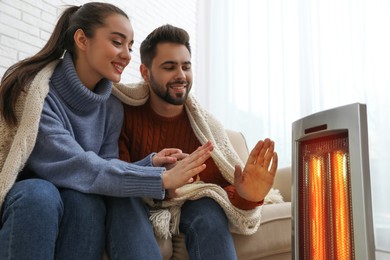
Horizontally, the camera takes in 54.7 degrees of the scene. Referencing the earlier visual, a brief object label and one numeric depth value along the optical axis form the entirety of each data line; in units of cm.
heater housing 72
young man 100
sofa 105
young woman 82
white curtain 213
